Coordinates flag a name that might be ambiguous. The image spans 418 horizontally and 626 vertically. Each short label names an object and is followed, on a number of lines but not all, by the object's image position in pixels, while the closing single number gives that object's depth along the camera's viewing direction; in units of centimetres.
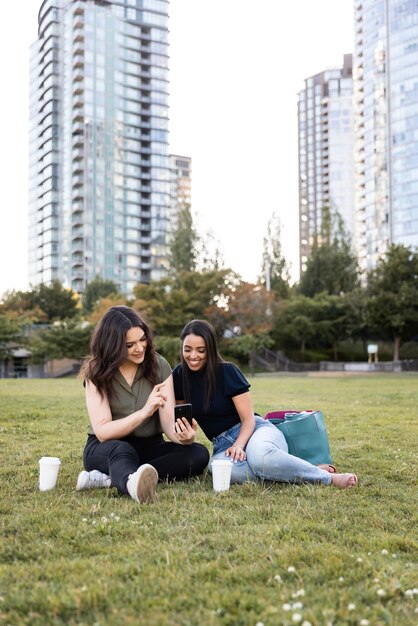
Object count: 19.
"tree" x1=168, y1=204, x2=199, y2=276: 5866
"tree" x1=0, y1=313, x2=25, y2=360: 4022
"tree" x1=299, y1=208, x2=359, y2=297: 5519
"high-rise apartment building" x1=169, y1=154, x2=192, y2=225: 12900
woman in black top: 477
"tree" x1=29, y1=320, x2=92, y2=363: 4169
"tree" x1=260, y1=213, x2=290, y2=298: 5541
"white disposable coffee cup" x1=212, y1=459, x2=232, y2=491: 455
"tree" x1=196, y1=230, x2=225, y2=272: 5984
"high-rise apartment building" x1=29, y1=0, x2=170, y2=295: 8975
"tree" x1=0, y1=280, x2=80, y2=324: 6007
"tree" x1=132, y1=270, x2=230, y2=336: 4094
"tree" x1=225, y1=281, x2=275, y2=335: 4166
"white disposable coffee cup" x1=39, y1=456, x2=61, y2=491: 466
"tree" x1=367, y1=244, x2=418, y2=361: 4066
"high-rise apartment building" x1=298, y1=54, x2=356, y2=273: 12100
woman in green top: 473
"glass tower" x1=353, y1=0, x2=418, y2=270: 7200
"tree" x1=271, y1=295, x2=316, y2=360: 4500
